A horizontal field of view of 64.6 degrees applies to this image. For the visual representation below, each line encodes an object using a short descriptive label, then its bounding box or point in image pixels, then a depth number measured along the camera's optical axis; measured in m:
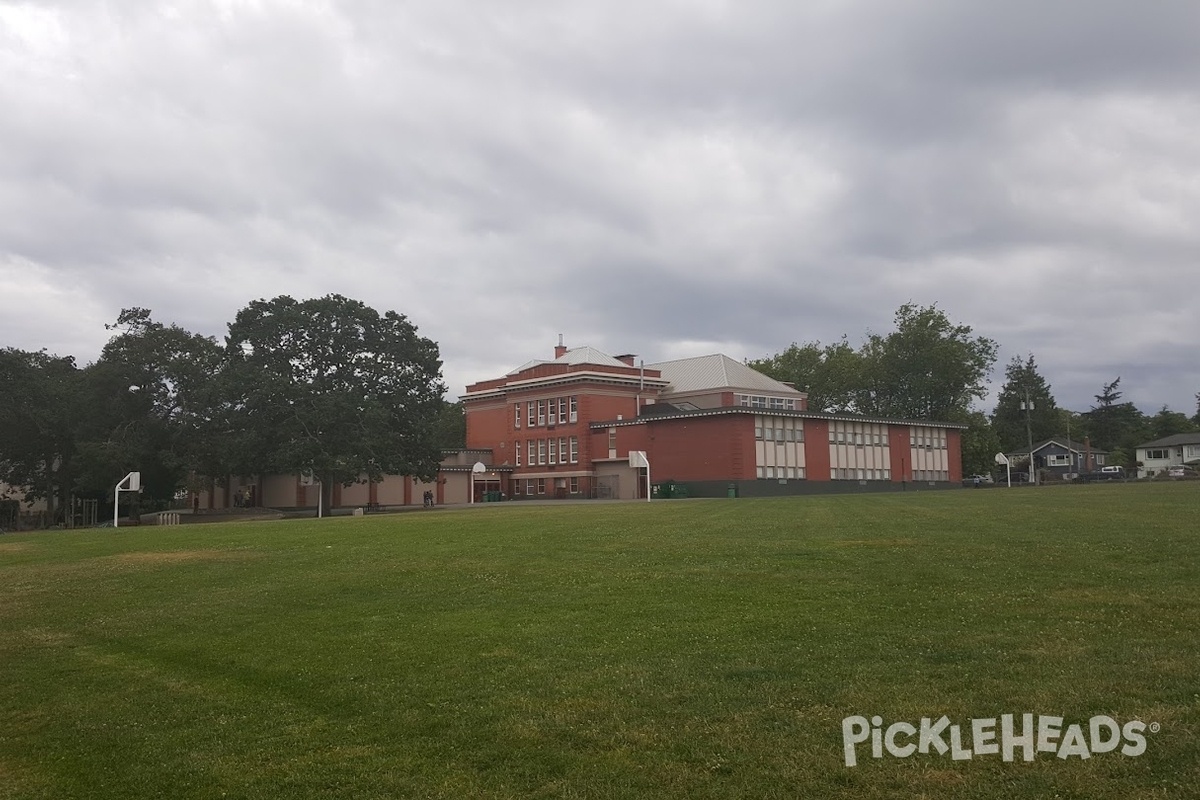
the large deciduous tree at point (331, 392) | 64.94
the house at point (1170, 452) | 131.88
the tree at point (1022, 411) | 151.00
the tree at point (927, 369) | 118.06
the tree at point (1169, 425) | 151.62
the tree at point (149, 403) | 68.25
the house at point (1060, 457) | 139.00
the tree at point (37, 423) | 70.06
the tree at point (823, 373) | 123.31
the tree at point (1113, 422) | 158.50
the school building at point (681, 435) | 81.44
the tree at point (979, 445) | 116.69
